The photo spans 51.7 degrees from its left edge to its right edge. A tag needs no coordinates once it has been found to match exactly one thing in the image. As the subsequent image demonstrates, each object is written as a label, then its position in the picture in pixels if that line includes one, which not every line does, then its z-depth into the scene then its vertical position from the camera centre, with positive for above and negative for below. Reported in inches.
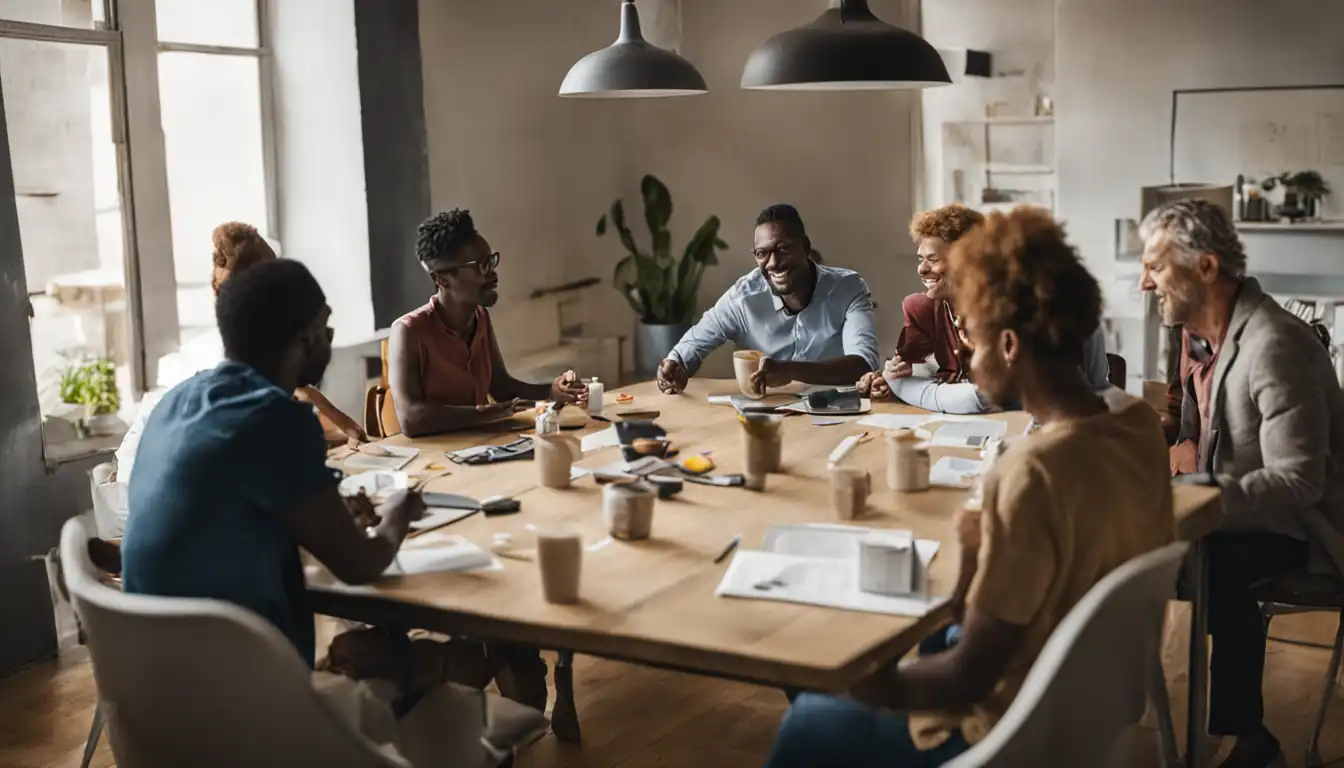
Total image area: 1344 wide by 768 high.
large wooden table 76.1 -20.8
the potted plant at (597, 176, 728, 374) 255.4 -4.2
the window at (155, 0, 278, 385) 189.9 +20.3
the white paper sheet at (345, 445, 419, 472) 123.6 -17.6
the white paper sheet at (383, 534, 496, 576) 91.7 -19.8
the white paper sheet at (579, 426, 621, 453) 129.2 -17.2
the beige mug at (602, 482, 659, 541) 97.4 -17.8
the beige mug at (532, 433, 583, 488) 113.9 -16.4
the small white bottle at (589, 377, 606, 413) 144.4 -14.3
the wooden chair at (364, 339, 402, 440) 153.9 -16.5
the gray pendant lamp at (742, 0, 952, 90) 131.6 +18.4
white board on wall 242.7 +17.7
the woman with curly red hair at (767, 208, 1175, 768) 73.0 -14.7
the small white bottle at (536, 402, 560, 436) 131.5 -15.5
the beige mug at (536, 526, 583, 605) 83.5 -18.3
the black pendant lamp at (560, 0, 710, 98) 154.7 +20.8
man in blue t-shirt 83.4 -14.0
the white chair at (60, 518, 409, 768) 71.8 -22.0
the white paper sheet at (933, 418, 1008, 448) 126.6 -17.6
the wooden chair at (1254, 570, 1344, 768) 115.1 -29.8
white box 83.8 -19.3
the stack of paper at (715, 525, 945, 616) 82.7 -20.4
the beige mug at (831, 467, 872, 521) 101.5 -17.7
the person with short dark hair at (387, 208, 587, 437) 143.0 -7.1
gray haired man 112.3 -15.7
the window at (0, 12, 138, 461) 160.4 +7.6
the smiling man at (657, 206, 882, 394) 166.9 -7.4
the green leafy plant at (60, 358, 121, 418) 167.2 -13.3
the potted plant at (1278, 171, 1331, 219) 241.9 +7.5
